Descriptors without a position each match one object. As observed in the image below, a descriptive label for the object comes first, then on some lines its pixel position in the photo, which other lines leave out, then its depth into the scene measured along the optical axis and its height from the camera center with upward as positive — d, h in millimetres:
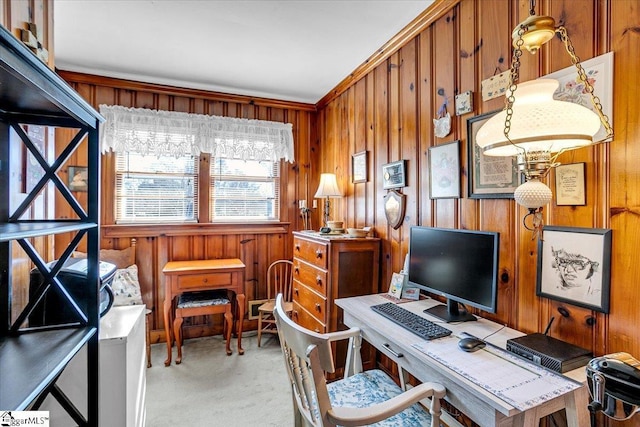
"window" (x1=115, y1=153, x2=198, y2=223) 3201 +232
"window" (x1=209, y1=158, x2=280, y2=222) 3531 +233
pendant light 984 +268
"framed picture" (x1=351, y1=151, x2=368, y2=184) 2840 +396
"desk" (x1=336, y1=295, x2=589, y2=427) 1019 -623
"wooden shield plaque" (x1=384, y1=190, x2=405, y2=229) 2342 +22
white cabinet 1292 -699
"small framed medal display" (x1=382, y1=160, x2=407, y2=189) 2332 +267
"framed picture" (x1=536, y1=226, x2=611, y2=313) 1207 -227
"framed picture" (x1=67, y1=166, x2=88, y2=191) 2961 +299
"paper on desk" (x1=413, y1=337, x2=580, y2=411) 1020 -582
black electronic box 1136 -527
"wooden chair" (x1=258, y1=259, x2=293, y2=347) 3398 -835
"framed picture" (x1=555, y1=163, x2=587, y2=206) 1287 +101
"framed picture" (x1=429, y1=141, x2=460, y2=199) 1877 +240
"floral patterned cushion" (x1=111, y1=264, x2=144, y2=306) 2871 -693
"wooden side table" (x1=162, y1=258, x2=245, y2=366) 2875 -637
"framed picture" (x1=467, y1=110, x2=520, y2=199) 1565 +194
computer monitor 1473 -295
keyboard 1472 -562
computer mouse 1315 -555
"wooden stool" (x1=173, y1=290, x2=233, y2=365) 2848 -881
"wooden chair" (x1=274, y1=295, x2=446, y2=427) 1106 -707
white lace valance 3084 +791
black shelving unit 893 -133
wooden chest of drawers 2375 -494
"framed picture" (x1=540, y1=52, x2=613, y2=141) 1195 +493
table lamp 3070 +215
